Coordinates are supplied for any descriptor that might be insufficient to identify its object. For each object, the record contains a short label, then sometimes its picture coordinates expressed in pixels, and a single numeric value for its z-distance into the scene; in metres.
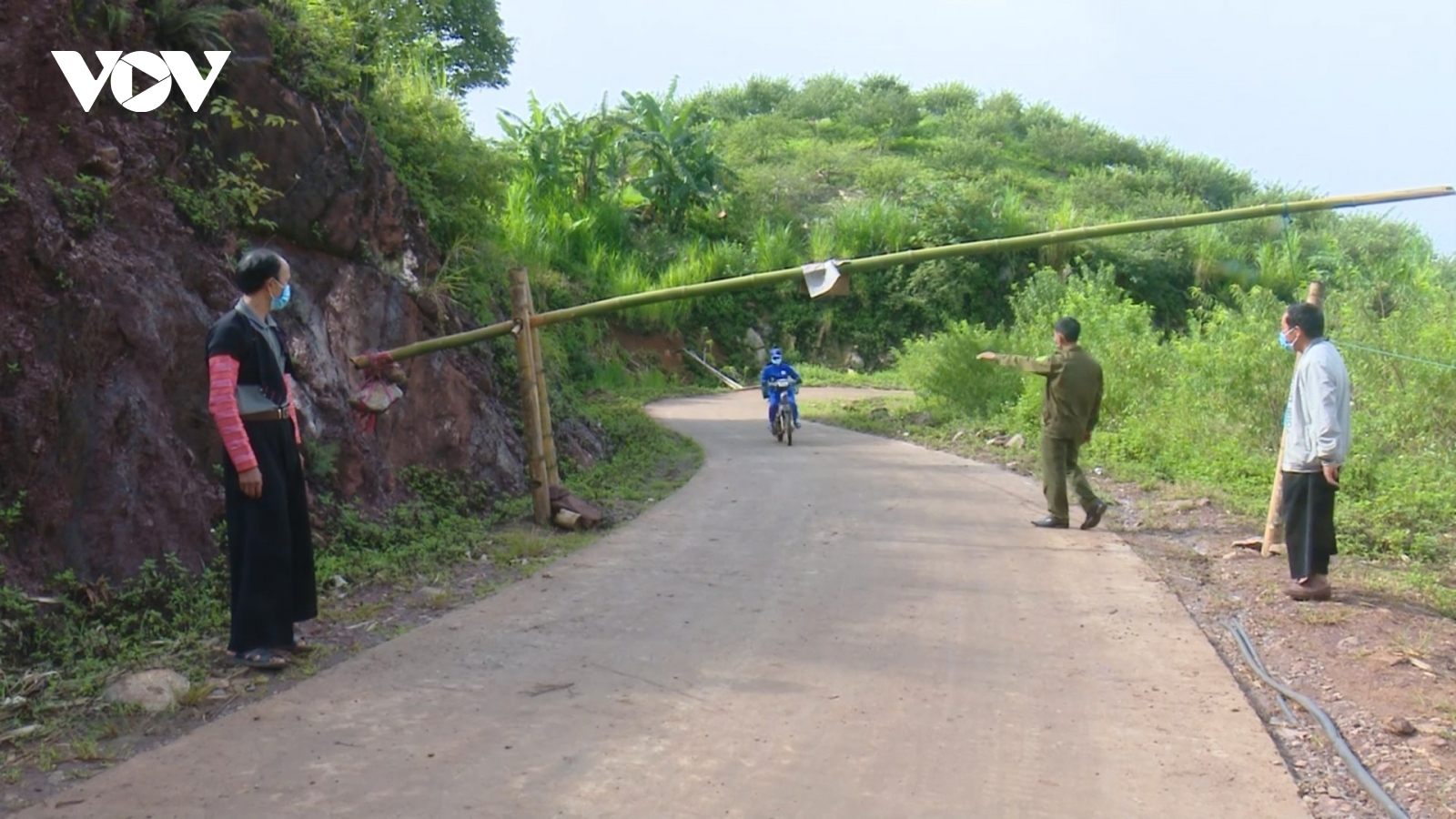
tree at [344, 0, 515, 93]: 40.88
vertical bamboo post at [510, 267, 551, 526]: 10.20
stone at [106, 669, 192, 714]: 5.42
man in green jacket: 10.98
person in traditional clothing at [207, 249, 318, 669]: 5.96
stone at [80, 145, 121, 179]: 7.13
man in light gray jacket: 7.66
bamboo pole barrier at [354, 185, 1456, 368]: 7.86
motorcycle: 18.73
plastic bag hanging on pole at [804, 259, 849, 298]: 8.90
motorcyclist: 18.95
